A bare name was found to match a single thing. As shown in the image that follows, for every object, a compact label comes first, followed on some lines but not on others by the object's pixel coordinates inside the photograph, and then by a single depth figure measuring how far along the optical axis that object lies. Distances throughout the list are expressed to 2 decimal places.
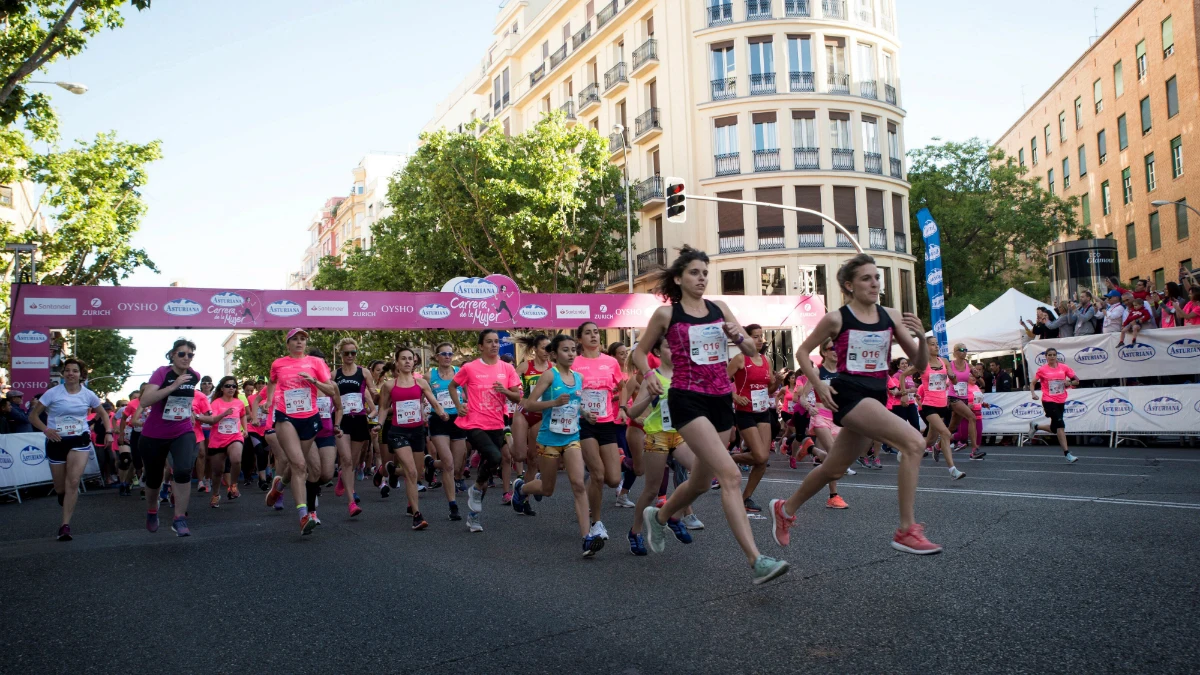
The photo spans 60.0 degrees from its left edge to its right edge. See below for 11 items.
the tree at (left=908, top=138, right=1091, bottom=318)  49.16
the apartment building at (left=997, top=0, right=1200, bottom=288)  42.19
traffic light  22.77
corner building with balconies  42.22
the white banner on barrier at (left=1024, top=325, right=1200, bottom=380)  18.64
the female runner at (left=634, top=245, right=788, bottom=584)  6.11
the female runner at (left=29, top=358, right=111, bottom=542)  10.62
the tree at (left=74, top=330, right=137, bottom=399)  66.88
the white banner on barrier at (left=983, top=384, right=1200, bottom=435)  18.00
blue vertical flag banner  20.75
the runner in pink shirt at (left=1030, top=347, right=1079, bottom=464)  16.03
